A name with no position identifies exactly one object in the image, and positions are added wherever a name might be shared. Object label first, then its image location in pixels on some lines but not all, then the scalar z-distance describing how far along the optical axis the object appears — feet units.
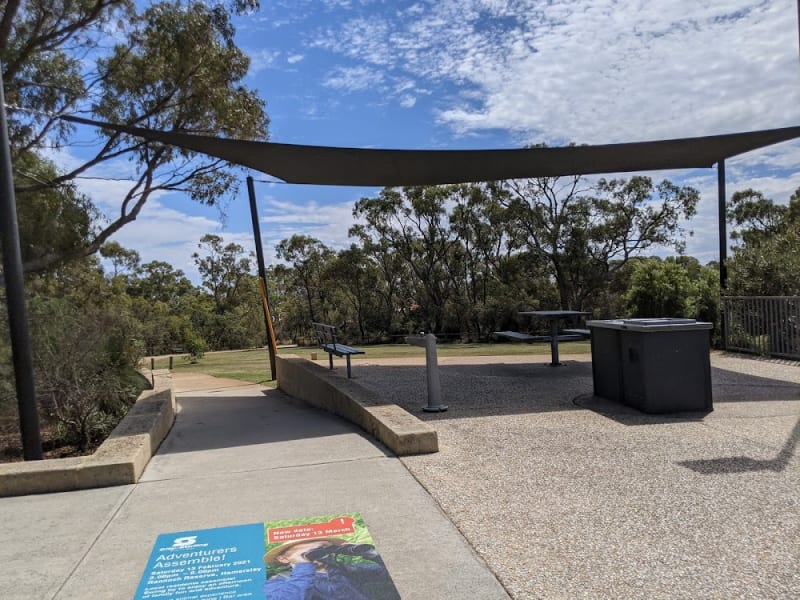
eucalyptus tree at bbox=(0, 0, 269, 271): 38.45
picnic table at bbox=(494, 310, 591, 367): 34.99
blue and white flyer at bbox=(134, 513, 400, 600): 10.02
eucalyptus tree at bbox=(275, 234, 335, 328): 123.54
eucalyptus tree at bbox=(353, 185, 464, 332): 100.94
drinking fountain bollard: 23.93
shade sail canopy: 32.01
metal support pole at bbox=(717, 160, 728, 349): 43.01
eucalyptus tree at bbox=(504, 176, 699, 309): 92.63
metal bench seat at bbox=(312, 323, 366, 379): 33.12
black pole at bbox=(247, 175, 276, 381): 47.03
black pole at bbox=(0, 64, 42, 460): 18.47
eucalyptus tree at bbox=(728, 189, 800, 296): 41.42
